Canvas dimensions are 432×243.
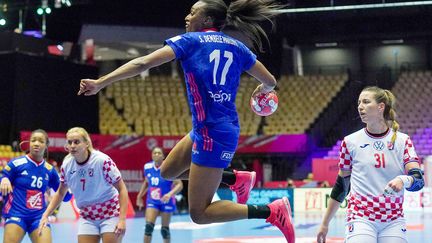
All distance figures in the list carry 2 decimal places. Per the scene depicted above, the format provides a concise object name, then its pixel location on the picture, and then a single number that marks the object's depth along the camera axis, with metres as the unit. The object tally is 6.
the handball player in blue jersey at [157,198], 10.10
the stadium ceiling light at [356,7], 20.88
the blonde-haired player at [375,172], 4.56
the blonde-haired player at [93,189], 6.18
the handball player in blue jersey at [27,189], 7.02
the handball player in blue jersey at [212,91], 4.47
